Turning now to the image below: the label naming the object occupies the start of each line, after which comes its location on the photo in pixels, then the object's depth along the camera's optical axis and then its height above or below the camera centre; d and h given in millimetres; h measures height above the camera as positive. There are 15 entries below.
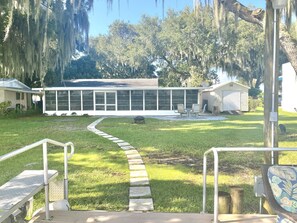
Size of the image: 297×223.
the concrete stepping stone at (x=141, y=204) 2836 -1320
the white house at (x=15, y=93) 14787 +878
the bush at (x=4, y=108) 14007 -200
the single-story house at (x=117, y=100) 16200 +359
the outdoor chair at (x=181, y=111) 14247 -384
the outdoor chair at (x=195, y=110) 14251 -322
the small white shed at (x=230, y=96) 17108 +698
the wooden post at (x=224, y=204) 2322 -1038
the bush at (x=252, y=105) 17718 +7
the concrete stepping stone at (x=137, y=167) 4392 -1247
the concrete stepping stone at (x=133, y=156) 5163 -1209
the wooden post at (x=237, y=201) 2346 -1018
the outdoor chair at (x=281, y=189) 1894 -774
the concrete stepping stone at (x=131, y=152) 5541 -1189
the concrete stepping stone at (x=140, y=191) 3225 -1299
